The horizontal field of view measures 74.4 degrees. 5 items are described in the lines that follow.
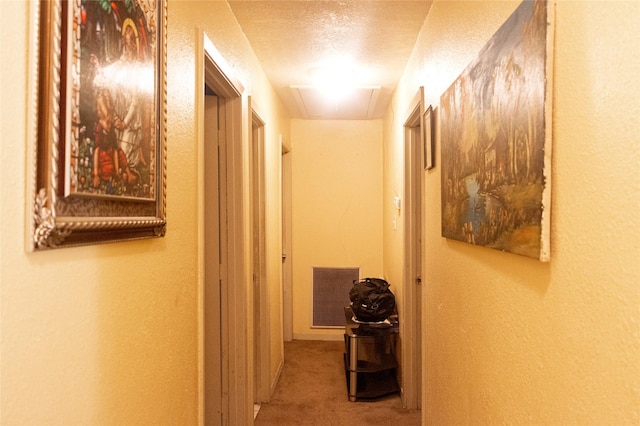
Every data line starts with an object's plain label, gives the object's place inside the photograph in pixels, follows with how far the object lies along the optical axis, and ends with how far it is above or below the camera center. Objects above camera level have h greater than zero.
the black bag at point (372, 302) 3.23 -0.67
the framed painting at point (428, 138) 2.06 +0.39
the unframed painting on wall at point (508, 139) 0.90 +0.20
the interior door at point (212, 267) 2.31 -0.29
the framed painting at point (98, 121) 0.75 +0.20
